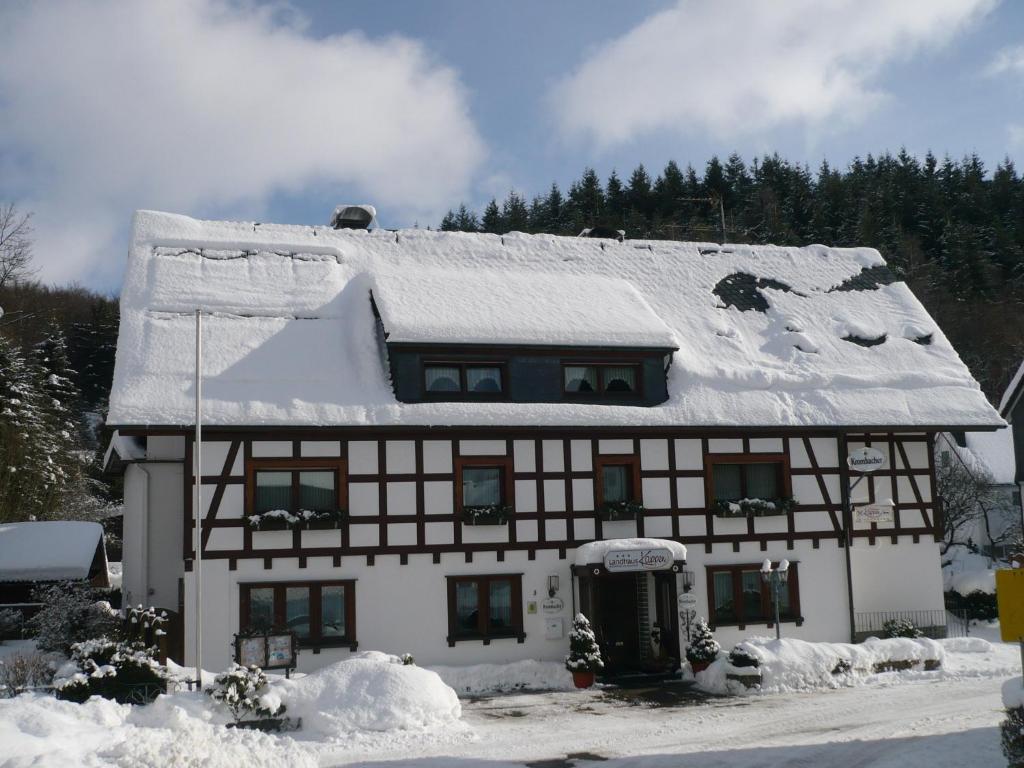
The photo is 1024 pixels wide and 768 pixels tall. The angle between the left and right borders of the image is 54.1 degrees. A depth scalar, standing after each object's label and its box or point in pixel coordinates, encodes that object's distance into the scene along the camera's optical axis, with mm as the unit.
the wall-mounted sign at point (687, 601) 21453
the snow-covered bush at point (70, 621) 20359
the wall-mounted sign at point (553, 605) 20750
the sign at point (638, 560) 20234
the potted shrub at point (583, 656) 19469
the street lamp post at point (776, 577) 21062
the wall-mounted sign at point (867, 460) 22578
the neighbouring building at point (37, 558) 28750
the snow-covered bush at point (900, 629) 22125
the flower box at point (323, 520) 19562
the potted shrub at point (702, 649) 19734
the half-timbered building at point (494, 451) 19688
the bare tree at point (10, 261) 31703
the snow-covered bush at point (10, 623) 26078
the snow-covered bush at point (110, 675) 14898
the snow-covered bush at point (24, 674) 15467
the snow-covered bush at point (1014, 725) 10617
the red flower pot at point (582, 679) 19562
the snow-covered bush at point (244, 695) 14805
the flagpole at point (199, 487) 17172
